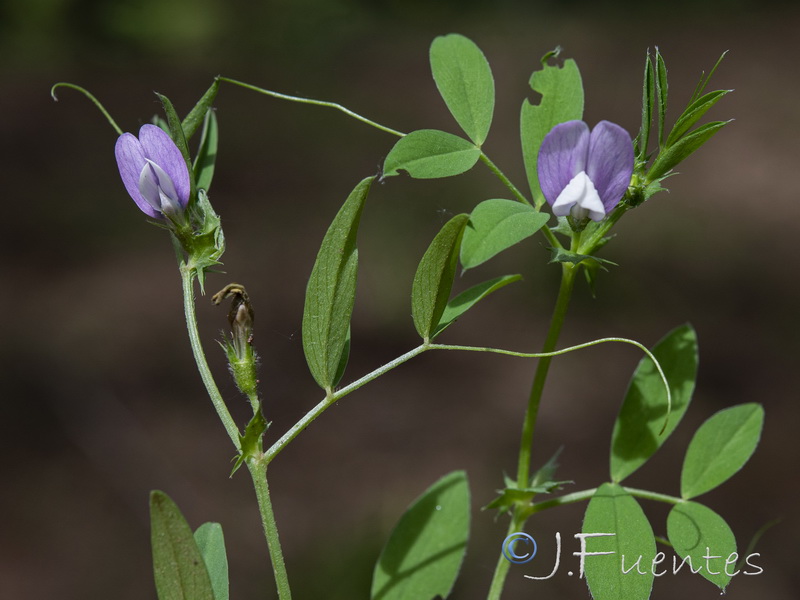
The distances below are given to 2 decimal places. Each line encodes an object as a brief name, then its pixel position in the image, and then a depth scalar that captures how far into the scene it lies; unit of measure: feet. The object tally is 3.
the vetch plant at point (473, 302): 1.46
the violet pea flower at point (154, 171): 1.49
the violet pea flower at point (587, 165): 1.46
